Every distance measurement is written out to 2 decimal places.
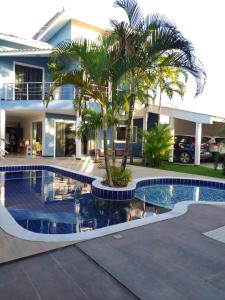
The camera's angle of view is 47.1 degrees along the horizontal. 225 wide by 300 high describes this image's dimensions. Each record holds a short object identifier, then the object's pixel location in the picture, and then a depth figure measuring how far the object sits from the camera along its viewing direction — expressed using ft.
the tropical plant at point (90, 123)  41.39
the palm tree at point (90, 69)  21.25
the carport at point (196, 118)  45.70
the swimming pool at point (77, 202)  15.80
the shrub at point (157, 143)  42.86
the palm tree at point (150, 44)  22.12
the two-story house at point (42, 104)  47.39
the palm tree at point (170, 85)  41.43
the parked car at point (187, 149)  51.34
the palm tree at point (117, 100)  23.97
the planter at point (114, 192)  23.57
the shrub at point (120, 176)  25.20
